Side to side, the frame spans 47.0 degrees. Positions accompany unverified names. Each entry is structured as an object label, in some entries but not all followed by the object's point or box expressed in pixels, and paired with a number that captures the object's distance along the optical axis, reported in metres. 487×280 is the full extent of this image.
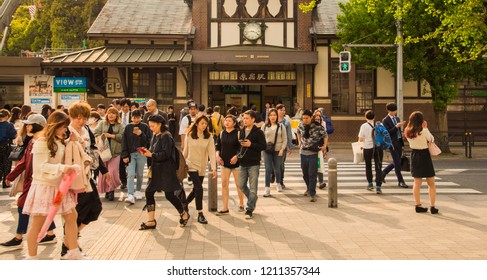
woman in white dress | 6.19
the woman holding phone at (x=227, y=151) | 9.93
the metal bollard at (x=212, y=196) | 10.48
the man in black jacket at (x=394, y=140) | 13.18
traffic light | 21.52
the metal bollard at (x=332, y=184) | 10.59
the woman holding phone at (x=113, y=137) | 11.52
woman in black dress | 8.70
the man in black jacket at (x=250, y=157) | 9.82
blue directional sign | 26.56
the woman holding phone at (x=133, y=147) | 11.13
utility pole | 20.73
